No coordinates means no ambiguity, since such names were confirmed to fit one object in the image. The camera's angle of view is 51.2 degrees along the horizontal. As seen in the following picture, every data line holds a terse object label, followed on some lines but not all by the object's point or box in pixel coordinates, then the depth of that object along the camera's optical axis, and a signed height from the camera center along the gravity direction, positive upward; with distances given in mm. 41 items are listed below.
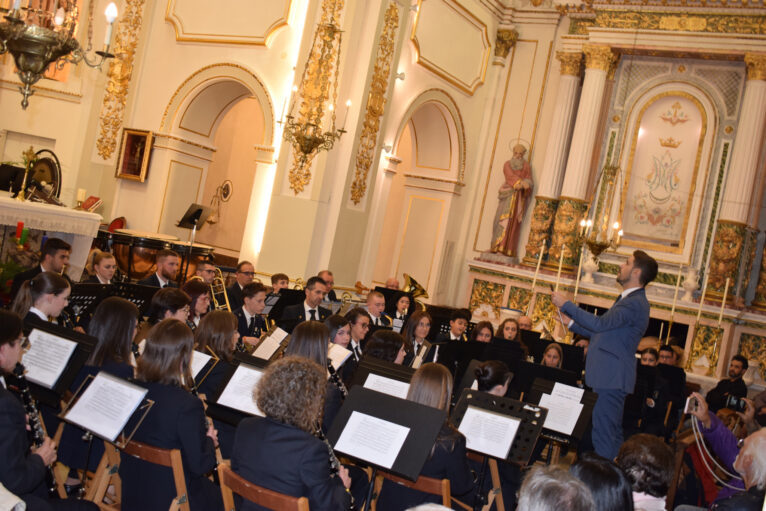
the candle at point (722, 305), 11031 +132
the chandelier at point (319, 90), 10945 +1970
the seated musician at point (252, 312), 7246 -826
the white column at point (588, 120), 13289 +2756
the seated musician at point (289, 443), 3346 -892
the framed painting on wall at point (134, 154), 12938 +730
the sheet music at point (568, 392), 5809 -769
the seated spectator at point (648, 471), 3480 -733
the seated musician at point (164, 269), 7906 -614
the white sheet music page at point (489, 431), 4512 -909
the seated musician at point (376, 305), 8664 -619
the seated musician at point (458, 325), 8945 -684
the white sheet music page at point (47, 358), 3995 -873
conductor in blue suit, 5719 -391
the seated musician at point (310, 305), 8023 -712
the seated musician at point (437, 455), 4133 -987
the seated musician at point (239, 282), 8586 -688
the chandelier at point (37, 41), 5352 +943
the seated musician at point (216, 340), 4984 -810
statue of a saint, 13992 +1269
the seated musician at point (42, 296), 5020 -708
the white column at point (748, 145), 12219 +2636
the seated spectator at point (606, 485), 2889 -687
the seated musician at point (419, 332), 7633 -747
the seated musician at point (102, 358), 4402 -890
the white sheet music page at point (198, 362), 4777 -879
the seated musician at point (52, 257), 6871 -620
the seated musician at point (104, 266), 7418 -663
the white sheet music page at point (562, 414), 5652 -912
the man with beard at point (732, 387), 9836 -851
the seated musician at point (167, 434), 3709 -1036
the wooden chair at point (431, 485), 3914 -1110
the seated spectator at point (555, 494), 2277 -599
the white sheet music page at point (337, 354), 5721 -812
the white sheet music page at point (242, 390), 4305 -906
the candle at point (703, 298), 11184 +180
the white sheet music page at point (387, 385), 4938 -827
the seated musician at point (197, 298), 6543 -690
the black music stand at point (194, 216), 11461 -69
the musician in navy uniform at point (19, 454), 3035 -1072
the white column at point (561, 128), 13695 +2613
